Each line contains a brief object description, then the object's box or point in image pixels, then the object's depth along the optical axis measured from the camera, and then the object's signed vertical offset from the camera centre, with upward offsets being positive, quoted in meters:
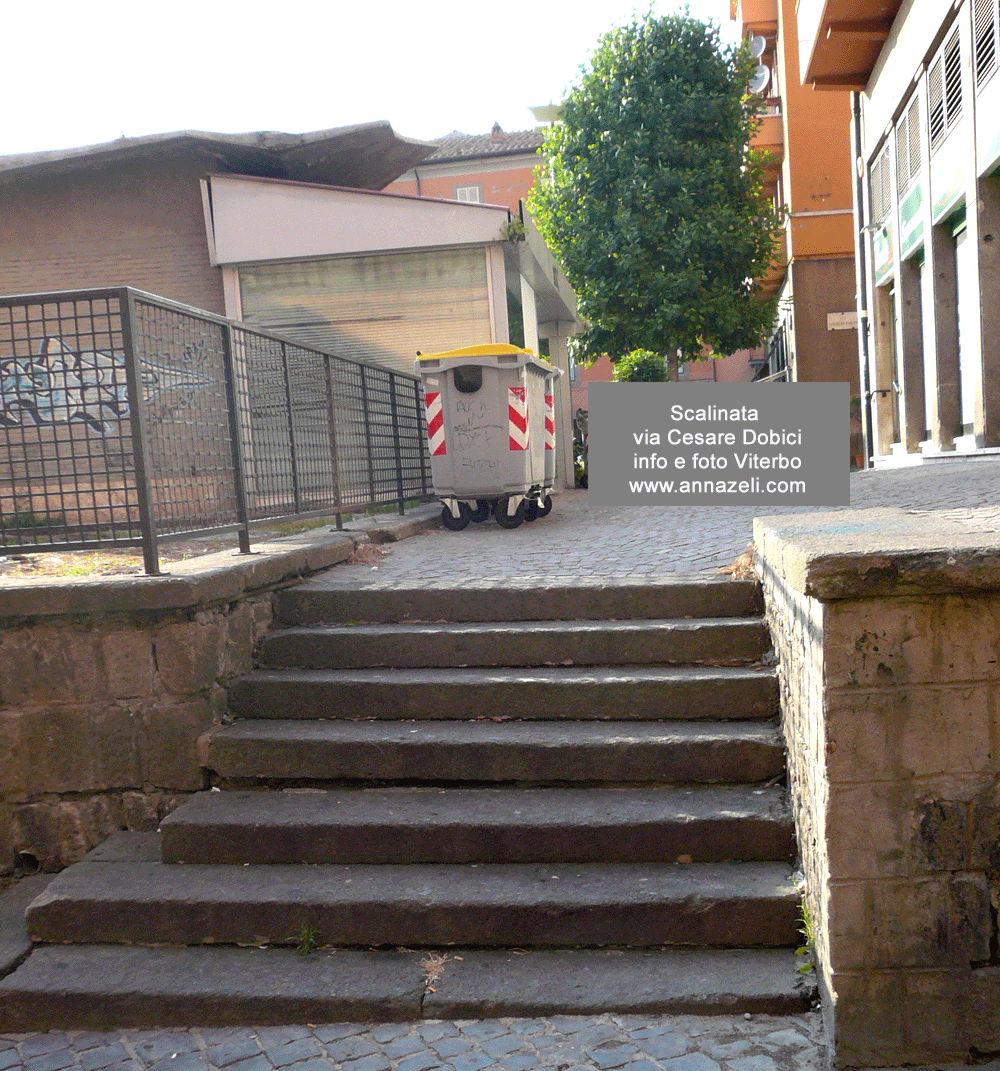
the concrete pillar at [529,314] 13.81 +1.94
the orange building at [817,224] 23.62 +4.96
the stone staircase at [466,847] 3.21 -1.41
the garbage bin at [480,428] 8.82 +0.25
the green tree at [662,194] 22.17 +5.58
